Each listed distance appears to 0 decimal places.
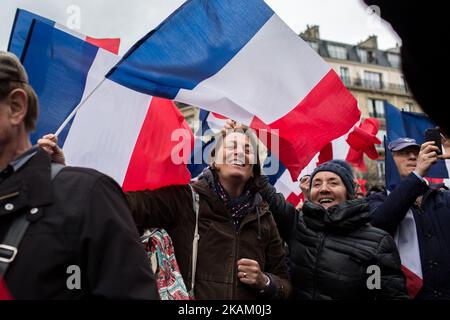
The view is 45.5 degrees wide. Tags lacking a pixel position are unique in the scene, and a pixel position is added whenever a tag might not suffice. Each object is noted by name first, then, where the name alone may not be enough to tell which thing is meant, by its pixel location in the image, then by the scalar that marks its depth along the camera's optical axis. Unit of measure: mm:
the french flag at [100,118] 3418
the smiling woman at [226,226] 2615
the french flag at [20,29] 3619
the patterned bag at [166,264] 2410
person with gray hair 1425
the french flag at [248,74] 3295
